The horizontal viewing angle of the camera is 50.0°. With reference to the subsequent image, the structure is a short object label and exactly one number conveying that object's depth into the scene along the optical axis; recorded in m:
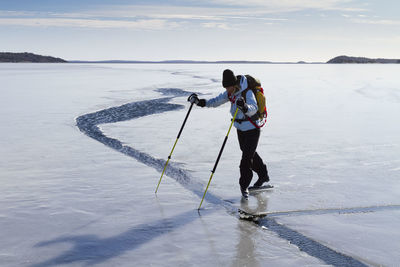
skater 5.12
